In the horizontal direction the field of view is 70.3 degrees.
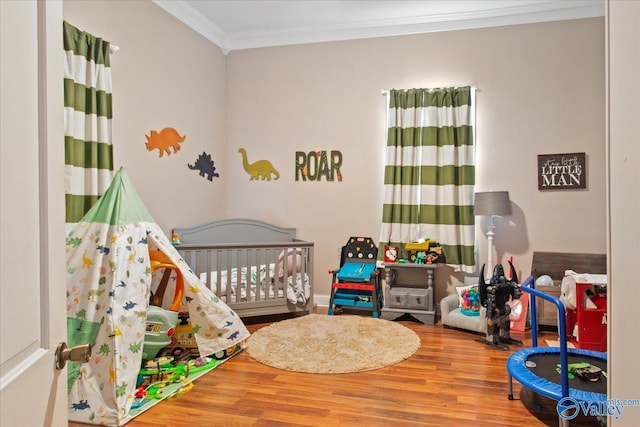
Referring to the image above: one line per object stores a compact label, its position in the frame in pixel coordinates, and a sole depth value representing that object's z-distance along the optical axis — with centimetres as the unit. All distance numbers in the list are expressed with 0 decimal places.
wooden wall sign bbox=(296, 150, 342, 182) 479
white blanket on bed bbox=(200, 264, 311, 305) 381
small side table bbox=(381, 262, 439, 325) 416
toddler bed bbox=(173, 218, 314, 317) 374
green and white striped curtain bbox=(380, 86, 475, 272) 431
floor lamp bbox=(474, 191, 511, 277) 399
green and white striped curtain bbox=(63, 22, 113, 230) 292
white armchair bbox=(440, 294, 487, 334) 372
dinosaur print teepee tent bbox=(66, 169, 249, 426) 226
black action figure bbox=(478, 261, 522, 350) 335
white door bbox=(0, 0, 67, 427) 66
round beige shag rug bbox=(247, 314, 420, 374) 300
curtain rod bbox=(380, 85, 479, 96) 458
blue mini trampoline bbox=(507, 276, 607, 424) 201
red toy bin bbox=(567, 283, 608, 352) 305
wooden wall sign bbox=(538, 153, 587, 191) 412
